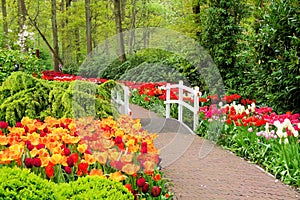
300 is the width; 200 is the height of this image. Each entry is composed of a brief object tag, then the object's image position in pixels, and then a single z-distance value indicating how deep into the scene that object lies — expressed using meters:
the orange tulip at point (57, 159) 3.28
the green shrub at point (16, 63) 9.86
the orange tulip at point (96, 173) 3.25
